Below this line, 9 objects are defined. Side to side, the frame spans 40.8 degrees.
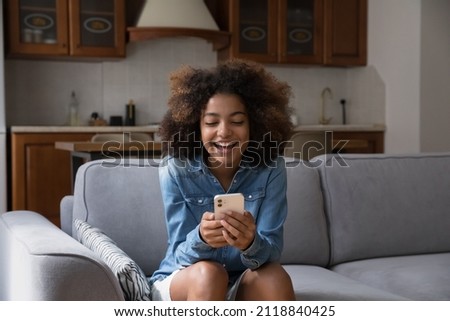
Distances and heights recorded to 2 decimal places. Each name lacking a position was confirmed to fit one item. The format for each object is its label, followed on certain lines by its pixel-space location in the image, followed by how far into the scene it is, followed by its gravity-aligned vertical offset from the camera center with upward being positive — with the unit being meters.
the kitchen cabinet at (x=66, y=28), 4.42 +0.70
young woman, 1.51 -0.11
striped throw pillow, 1.42 -0.35
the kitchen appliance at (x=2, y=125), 4.23 -0.02
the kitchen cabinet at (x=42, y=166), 4.29 -0.31
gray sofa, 1.72 -0.33
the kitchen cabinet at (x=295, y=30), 5.06 +0.79
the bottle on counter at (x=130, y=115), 4.99 +0.06
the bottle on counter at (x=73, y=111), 4.85 +0.09
